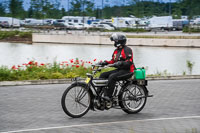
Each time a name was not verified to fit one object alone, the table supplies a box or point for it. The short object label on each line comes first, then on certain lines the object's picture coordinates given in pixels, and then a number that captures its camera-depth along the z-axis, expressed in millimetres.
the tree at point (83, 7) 88500
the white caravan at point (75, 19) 92862
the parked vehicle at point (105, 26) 70188
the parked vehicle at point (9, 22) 82838
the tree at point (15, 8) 90356
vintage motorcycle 7983
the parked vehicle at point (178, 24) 68188
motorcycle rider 8227
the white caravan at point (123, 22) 77662
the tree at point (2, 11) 97625
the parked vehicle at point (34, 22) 92325
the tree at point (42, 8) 91188
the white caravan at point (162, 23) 66850
